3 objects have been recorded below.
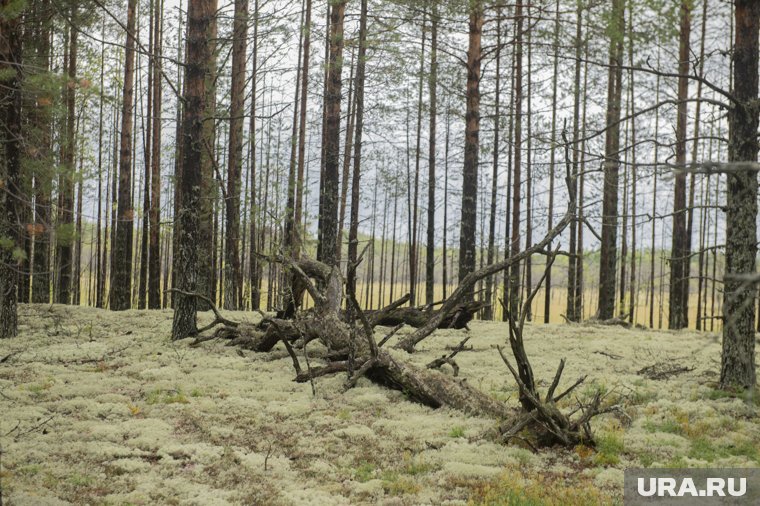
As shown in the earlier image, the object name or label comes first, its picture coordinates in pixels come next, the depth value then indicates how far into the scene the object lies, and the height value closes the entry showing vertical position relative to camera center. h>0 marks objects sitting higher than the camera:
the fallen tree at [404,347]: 5.82 -1.44
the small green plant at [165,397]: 7.02 -1.89
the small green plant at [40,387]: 7.13 -1.86
